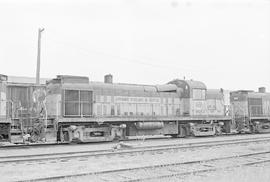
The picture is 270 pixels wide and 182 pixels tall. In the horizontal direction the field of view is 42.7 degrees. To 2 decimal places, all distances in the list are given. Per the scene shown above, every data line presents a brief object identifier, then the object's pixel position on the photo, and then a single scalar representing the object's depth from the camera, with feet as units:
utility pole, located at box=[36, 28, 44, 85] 70.76
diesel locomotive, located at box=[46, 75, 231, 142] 54.19
